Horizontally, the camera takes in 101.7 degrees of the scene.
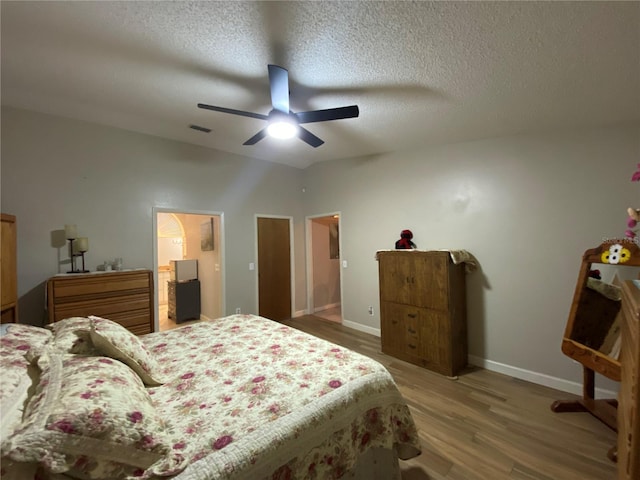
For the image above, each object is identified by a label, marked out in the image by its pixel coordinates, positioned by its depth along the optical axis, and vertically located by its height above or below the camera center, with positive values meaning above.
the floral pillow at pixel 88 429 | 0.74 -0.56
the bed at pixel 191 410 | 0.81 -0.73
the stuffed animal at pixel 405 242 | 3.54 +0.01
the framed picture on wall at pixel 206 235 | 4.62 +0.23
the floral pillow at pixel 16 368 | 0.84 -0.49
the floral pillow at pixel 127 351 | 1.38 -0.55
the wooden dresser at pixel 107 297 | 2.64 -0.50
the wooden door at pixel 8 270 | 2.12 -0.13
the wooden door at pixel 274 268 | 4.72 -0.42
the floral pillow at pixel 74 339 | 1.39 -0.49
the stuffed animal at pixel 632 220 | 1.97 +0.12
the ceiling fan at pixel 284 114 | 1.91 +1.08
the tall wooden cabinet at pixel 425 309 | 2.86 -0.80
